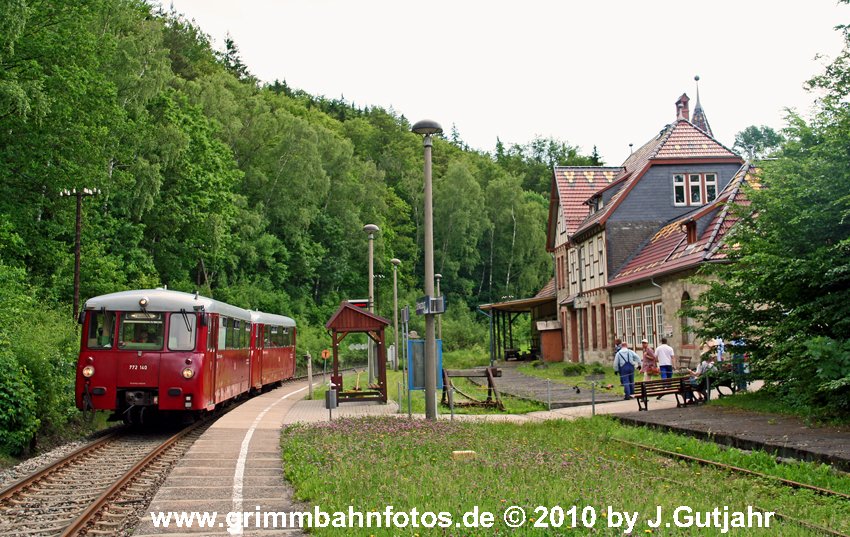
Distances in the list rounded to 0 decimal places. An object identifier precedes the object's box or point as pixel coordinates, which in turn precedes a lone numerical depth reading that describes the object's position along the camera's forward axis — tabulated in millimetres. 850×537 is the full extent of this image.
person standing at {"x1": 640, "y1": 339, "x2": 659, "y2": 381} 26156
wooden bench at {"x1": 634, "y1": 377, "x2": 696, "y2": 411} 20078
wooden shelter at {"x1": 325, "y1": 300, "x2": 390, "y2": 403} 24750
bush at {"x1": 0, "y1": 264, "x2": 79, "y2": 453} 16562
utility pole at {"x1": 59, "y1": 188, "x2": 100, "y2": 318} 30047
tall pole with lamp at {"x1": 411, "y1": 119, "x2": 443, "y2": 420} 17766
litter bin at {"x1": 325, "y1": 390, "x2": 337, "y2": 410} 18266
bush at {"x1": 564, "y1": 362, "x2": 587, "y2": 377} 36969
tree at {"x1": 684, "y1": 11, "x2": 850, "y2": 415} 16625
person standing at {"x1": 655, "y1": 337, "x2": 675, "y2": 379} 24672
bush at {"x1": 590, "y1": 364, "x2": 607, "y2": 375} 35950
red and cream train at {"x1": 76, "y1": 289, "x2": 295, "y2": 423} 17766
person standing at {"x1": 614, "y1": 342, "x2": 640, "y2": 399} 23781
